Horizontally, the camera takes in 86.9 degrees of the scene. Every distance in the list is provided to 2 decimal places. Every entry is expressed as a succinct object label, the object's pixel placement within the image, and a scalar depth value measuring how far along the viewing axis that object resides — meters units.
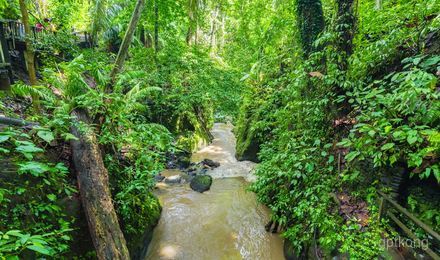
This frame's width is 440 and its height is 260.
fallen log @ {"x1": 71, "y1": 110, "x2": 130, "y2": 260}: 2.94
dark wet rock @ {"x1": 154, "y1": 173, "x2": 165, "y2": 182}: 7.82
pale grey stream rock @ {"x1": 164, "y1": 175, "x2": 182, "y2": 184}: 7.87
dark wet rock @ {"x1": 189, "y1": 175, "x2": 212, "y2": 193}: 7.29
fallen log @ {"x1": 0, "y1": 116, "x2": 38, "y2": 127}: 2.90
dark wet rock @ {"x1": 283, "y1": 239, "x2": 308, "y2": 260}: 3.90
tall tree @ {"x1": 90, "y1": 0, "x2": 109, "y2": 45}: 10.85
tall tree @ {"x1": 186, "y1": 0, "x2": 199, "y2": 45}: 10.43
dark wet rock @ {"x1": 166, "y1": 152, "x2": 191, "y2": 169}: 9.16
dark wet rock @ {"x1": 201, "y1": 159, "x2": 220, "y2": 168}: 9.46
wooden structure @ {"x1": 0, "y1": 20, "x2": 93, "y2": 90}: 5.48
